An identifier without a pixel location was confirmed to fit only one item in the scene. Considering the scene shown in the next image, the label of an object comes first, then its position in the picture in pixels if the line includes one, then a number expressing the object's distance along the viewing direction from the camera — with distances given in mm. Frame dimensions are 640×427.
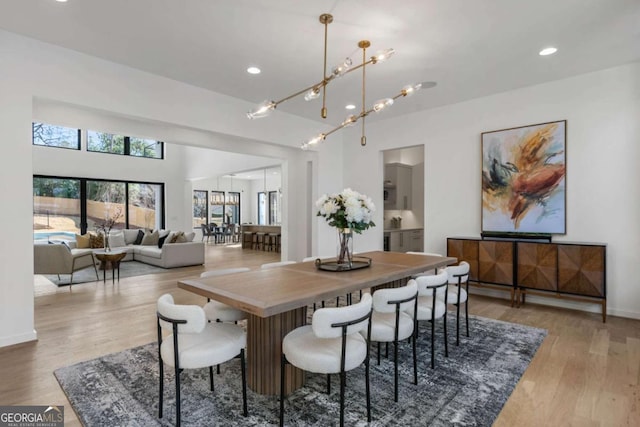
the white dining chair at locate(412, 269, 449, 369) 2719
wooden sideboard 4012
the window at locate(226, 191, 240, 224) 16594
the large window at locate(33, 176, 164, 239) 9461
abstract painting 4512
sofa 7869
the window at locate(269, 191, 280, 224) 16323
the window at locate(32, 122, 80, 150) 9258
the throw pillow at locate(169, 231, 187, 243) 8258
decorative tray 3006
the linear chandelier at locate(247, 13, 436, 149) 2664
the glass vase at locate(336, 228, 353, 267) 3041
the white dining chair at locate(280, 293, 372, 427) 1867
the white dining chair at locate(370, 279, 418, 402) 2316
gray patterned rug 2133
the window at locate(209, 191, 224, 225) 15883
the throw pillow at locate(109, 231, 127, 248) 9055
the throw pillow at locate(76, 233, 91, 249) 8461
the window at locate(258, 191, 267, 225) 16906
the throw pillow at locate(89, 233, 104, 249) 8531
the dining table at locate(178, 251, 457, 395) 2025
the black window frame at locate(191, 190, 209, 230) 15555
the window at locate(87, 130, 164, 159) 10289
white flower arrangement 2895
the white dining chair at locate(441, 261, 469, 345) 3246
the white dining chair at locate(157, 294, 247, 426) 1909
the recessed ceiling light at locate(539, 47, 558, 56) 3631
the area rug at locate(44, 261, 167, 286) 6480
